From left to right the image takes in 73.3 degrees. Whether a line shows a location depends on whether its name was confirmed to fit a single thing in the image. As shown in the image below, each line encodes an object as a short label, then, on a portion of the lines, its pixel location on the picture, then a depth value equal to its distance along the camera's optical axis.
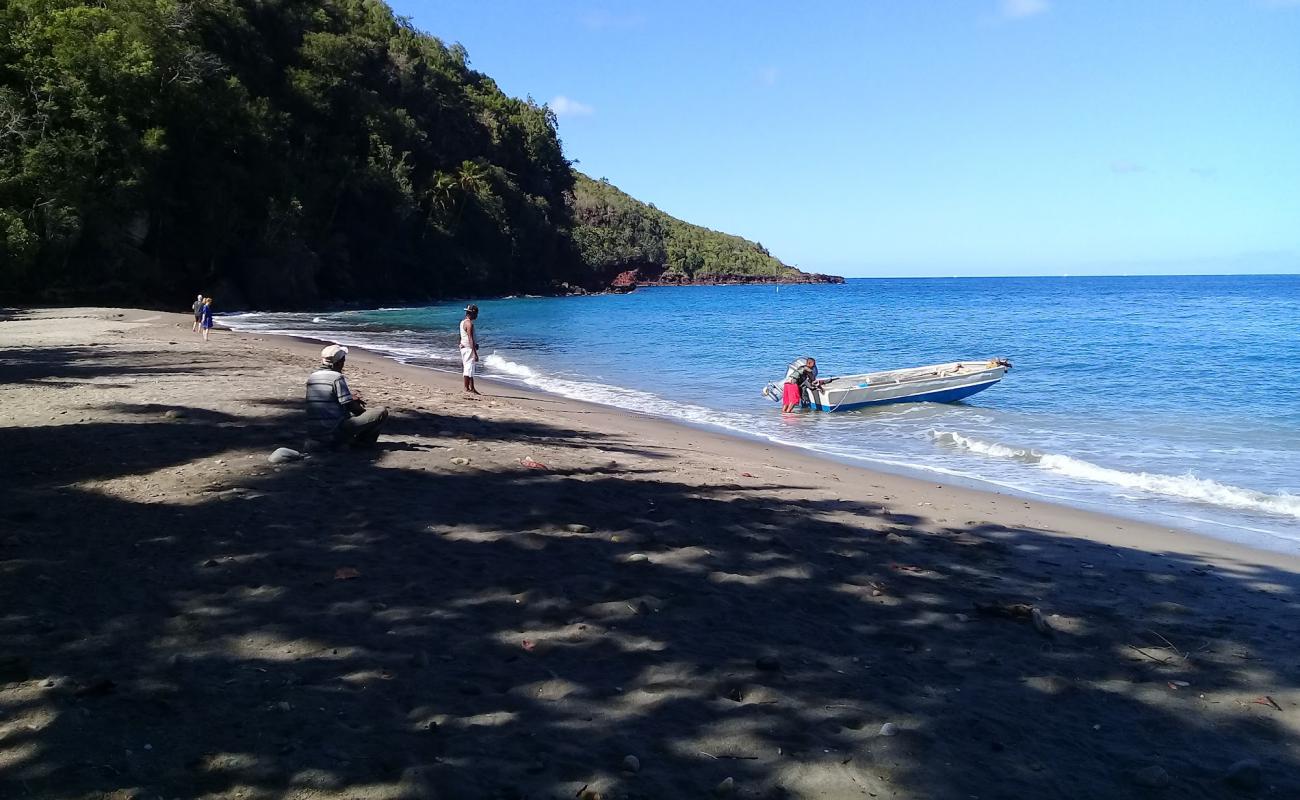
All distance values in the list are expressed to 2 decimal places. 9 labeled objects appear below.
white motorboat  18.03
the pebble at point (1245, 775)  3.68
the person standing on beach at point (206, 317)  23.97
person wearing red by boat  17.86
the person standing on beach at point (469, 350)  15.11
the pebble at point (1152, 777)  3.66
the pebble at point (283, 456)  7.65
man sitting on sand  8.29
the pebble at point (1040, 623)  5.26
